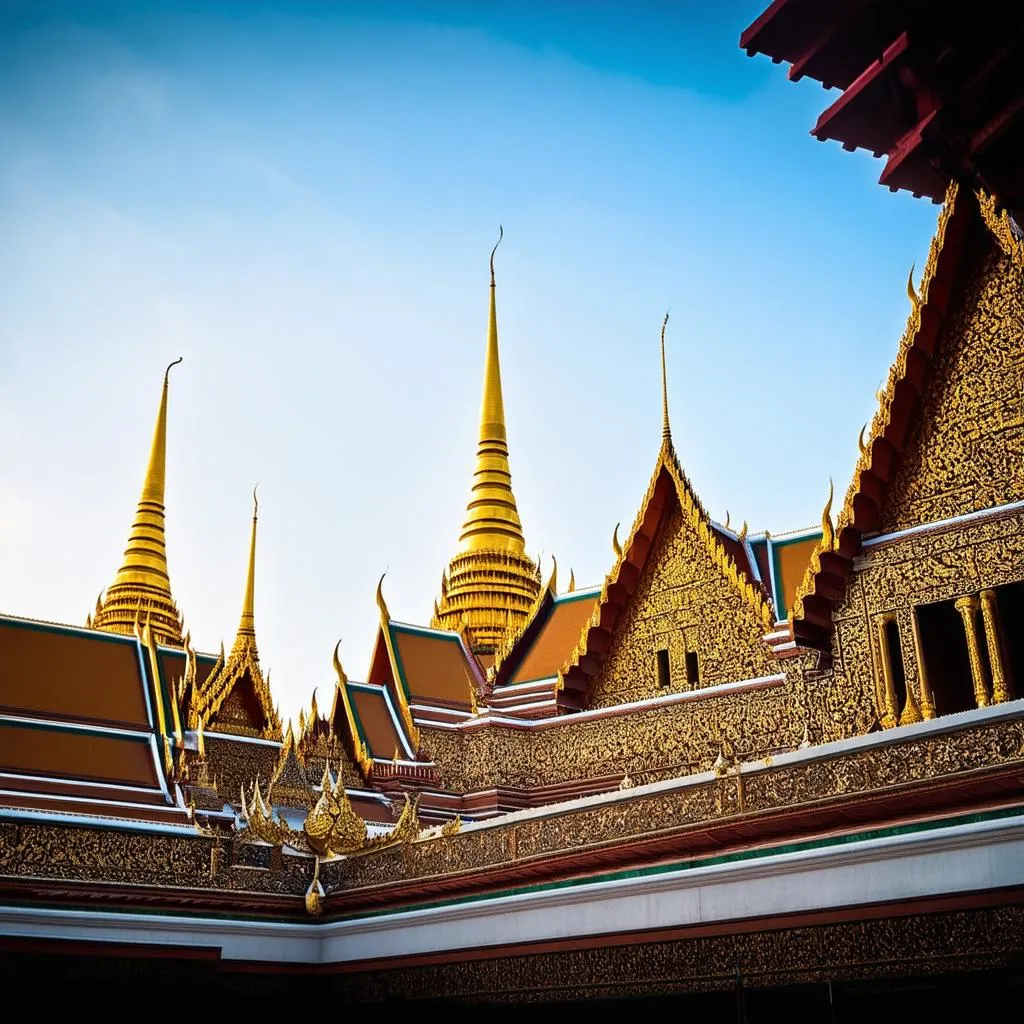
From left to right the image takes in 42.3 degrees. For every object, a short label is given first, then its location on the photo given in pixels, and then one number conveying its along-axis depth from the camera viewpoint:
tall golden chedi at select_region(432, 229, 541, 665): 20.00
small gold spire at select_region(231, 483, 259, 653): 18.01
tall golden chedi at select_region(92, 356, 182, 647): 23.77
